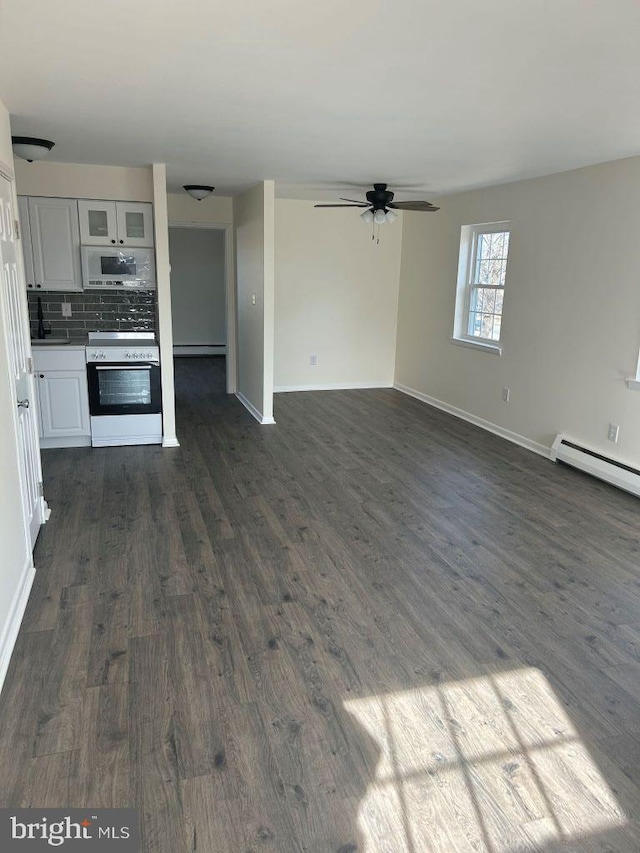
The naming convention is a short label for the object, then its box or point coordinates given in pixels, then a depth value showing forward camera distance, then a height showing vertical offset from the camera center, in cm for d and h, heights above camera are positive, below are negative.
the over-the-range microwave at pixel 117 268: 561 +2
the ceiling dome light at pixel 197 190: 612 +80
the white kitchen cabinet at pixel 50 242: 537 +23
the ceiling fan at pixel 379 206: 555 +64
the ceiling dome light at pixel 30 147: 414 +81
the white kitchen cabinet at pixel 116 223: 551 +42
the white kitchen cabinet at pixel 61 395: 521 -107
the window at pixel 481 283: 627 -3
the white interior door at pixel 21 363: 322 -52
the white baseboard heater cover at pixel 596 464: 460 -140
